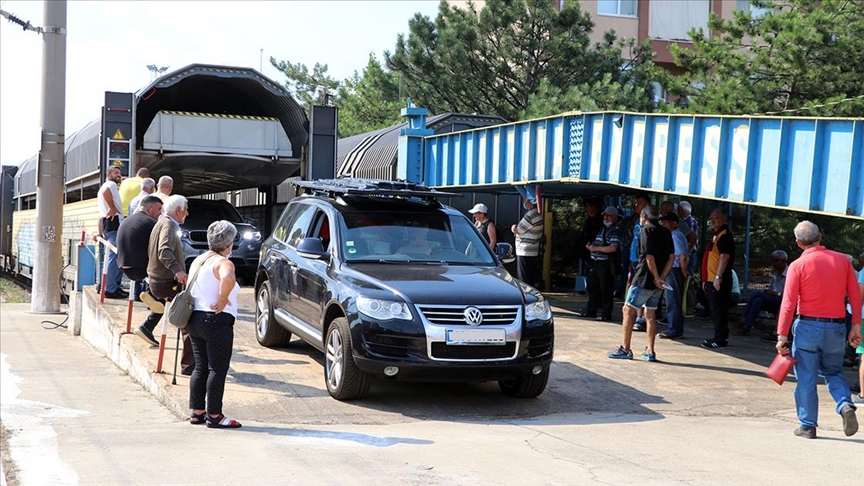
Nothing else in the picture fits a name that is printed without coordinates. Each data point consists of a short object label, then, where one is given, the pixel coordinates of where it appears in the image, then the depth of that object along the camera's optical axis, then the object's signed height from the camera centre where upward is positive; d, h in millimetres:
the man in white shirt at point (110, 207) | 13164 -518
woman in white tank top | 7508 -1130
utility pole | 16906 -248
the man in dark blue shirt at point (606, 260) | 14078 -917
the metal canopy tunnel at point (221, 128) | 18484 +882
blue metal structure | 9867 +509
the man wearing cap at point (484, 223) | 14484 -508
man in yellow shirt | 13641 -291
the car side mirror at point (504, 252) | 9797 -612
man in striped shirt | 15070 -787
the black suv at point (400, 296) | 8195 -962
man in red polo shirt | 8117 -922
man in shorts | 10953 -848
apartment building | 34656 +6262
